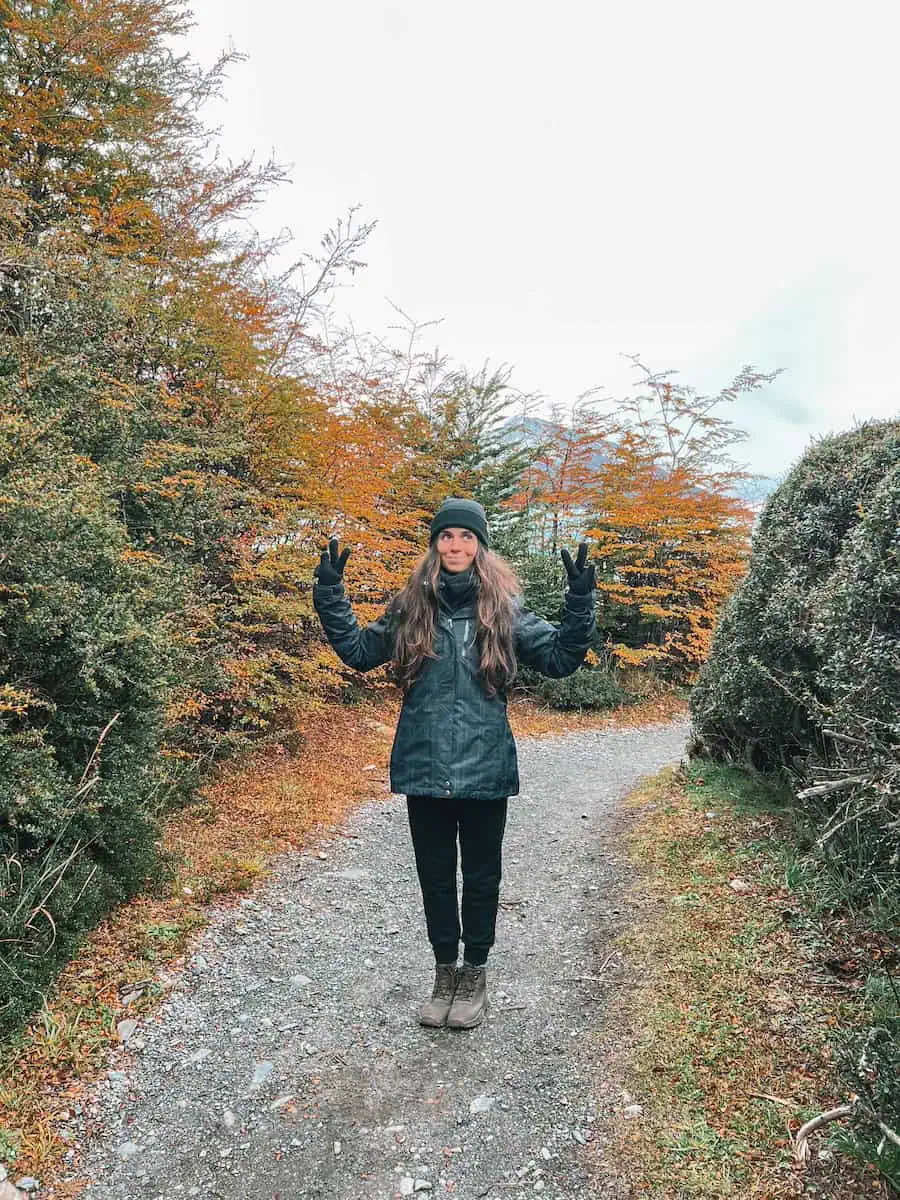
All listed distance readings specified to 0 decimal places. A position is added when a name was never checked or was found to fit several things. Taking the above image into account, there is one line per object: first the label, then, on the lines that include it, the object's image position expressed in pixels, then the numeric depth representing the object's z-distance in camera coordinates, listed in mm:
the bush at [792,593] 3979
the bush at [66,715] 2953
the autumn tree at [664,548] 11148
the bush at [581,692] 10922
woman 2814
